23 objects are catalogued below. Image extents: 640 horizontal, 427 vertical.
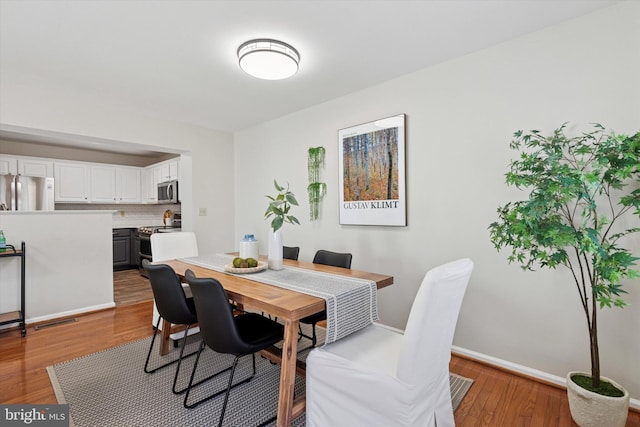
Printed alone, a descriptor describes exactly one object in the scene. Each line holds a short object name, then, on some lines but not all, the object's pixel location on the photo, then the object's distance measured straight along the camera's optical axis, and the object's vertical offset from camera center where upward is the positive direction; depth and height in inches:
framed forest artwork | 113.1 +16.5
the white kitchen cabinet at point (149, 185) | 239.6 +25.7
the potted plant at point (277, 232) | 83.3 -4.6
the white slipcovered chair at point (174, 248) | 115.4 -12.1
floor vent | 124.7 -44.0
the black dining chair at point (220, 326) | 61.4 -22.8
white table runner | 63.6 -16.8
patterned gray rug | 70.3 -45.6
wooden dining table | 58.4 -18.1
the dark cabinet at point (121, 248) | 231.3 -23.5
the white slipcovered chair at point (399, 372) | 52.2 -29.4
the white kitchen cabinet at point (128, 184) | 241.1 +26.5
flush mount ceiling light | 88.7 +46.5
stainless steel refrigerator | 187.5 +16.2
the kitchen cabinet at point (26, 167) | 194.1 +34.1
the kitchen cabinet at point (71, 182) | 212.7 +25.9
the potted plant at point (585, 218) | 58.6 -1.1
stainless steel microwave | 211.9 +18.1
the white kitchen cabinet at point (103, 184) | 227.9 +25.6
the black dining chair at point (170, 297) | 77.1 -20.8
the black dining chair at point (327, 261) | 88.3 -15.5
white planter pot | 61.6 -40.1
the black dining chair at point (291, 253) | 114.7 -13.9
